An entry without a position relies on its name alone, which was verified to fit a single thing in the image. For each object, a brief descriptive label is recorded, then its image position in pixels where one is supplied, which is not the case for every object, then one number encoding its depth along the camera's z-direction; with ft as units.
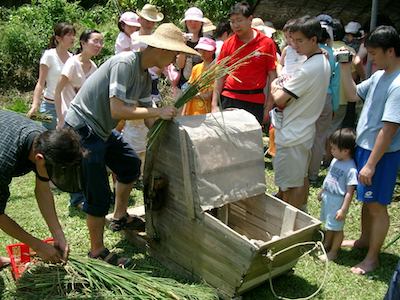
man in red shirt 16.56
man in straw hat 11.71
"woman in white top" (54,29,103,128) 16.15
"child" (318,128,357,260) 13.30
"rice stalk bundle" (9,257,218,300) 10.58
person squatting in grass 8.93
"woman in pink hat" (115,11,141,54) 21.04
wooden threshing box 11.19
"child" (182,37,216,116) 18.16
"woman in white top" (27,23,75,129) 17.37
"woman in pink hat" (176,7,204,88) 20.97
